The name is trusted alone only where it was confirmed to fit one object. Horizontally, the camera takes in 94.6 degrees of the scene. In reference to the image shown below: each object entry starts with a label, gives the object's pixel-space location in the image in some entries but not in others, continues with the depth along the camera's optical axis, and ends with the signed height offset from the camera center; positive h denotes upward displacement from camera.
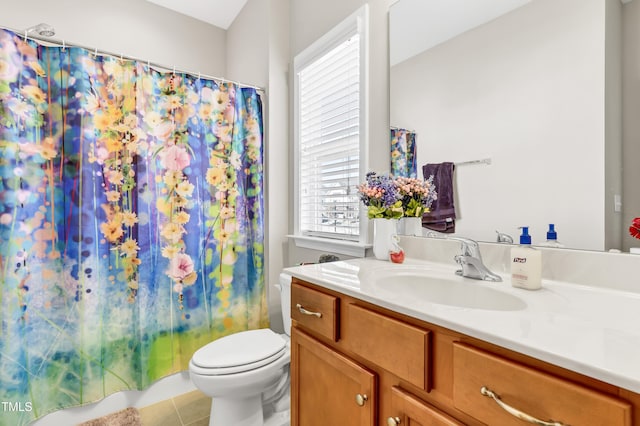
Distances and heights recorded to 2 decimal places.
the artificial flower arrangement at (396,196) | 1.29 +0.07
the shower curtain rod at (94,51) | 1.43 +0.86
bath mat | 1.56 -1.12
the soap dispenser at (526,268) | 0.84 -0.16
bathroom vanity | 0.46 -0.28
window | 1.56 +0.48
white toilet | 1.29 -0.73
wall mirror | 0.84 +0.34
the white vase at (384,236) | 1.29 -0.11
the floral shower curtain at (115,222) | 1.42 -0.06
